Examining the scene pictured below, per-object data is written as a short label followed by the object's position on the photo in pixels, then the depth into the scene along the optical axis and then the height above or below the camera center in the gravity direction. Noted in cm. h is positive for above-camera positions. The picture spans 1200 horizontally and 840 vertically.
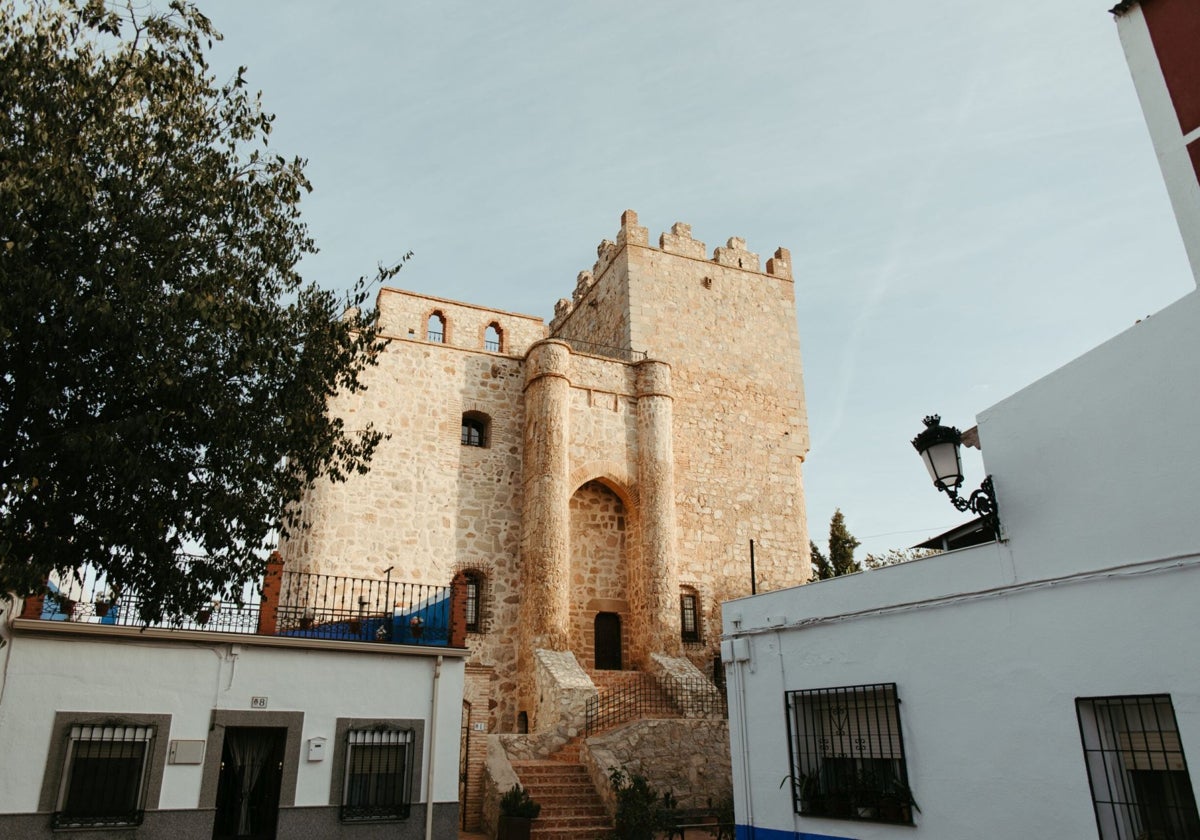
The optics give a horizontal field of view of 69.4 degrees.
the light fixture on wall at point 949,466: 774 +236
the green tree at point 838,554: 2905 +622
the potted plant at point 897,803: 810 -48
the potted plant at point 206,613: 948 +154
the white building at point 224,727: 944 +36
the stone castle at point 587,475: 1967 +651
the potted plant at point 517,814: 1261 -82
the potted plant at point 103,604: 969 +167
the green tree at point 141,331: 765 +380
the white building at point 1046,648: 661 +81
